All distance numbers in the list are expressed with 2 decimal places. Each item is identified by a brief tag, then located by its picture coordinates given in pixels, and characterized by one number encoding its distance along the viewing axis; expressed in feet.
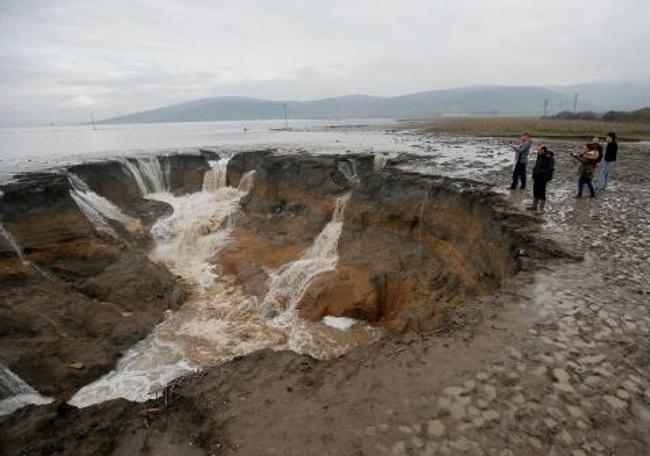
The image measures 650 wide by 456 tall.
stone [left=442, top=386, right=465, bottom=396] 16.42
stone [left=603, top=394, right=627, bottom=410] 15.21
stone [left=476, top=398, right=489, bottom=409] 15.64
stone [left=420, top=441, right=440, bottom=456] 13.74
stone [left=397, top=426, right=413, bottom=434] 14.67
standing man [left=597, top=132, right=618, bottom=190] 44.84
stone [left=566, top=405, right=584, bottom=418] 14.92
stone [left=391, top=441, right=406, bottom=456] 13.83
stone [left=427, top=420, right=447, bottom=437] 14.52
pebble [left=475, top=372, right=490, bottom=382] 17.20
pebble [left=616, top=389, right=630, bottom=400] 15.70
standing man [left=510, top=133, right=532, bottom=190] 45.50
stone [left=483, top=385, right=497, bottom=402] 16.06
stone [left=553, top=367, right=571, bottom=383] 16.79
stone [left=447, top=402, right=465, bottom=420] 15.26
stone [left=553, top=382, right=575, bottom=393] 16.22
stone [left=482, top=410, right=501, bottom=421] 15.03
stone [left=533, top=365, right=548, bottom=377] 17.25
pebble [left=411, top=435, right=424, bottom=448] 14.07
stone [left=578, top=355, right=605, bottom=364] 17.79
